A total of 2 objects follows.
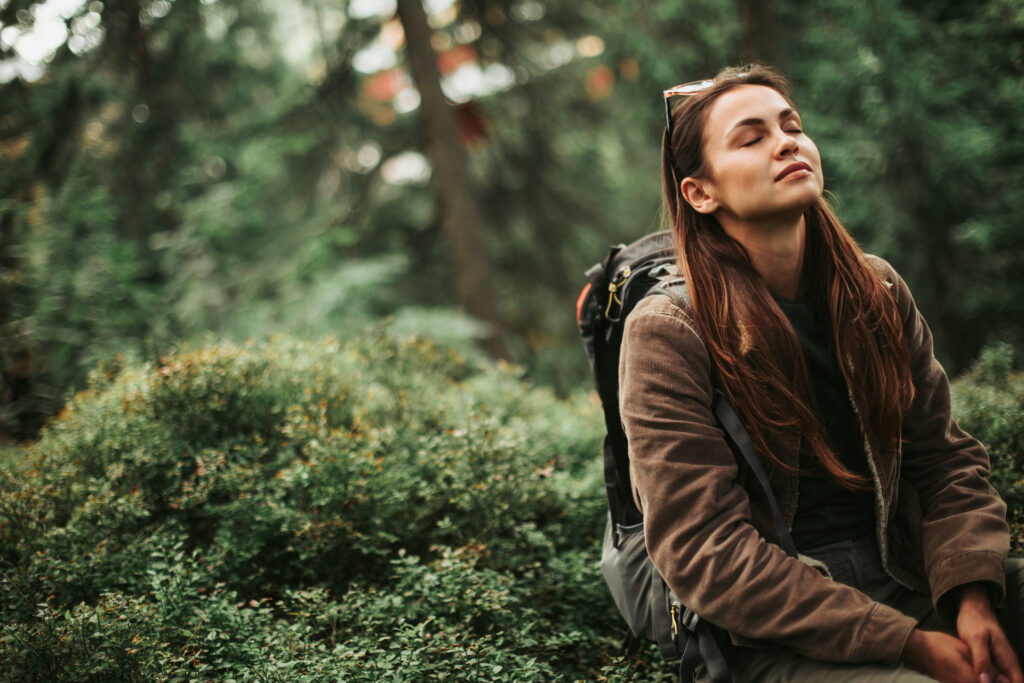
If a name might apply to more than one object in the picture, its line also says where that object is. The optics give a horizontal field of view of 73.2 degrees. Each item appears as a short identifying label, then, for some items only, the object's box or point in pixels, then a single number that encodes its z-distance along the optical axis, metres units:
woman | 1.86
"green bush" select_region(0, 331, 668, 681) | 2.65
